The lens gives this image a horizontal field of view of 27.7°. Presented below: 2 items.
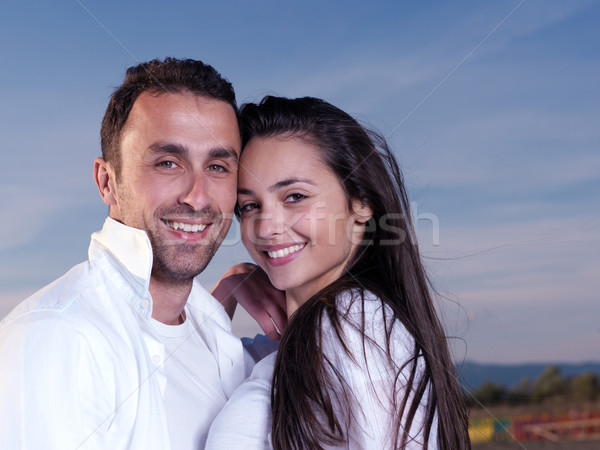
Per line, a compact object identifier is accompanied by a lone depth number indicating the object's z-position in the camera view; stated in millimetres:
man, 1179
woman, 1260
